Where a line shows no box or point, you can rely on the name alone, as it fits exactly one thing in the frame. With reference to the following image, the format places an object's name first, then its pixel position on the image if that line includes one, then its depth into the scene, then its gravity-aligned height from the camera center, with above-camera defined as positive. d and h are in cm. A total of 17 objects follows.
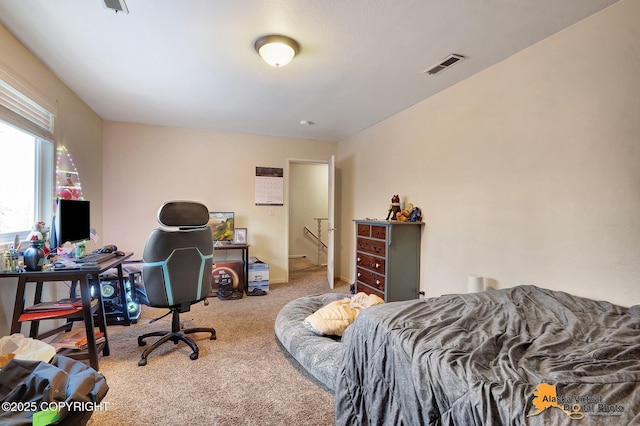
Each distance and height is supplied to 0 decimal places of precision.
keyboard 216 -35
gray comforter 85 -56
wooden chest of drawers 309 -52
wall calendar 468 +47
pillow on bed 226 -85
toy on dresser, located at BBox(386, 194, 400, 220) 338 +8
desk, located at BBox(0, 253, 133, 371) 187 -54
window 209 +43
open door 453 -22
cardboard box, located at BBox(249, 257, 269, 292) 416 -92
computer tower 290 -89
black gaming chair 222 -39
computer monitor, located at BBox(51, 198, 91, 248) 231 -8
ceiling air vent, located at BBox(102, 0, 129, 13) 166 +127
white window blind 196 +80
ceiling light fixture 203 +122
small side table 409 -59
